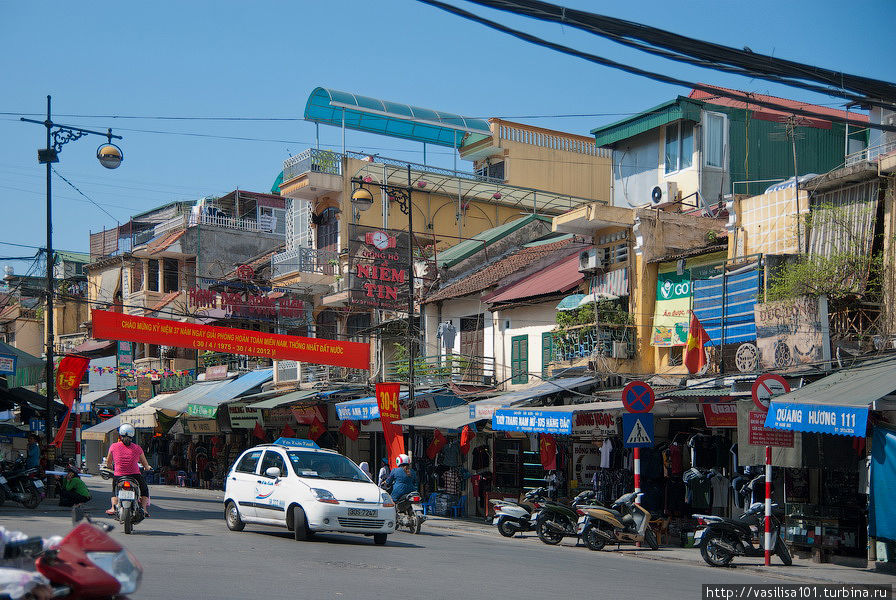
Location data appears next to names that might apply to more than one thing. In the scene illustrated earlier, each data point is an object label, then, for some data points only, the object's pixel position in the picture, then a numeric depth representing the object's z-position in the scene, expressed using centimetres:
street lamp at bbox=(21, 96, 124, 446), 2545
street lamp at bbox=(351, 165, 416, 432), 2633
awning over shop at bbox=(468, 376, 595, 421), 2247
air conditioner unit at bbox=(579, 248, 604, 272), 2511
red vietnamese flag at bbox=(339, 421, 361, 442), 3066
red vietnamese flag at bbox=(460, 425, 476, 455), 2406
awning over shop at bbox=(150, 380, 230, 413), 3891
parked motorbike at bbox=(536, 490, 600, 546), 1895
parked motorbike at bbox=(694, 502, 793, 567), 1549
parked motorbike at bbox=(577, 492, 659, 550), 1794
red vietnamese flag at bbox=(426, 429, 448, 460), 2680
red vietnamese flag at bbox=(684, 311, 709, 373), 2170
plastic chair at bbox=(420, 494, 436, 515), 2733
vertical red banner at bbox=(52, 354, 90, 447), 2883
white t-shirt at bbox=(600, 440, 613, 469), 2253
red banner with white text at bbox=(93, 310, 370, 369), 2503
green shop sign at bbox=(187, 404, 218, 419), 3516
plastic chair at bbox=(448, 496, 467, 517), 2708
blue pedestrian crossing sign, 1756
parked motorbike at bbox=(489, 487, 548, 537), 2025
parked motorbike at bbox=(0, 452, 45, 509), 2255
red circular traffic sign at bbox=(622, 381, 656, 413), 1731
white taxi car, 1579
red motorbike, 616
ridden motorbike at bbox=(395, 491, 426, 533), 1950
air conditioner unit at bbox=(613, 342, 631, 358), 2403
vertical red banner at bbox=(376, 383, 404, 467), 2583
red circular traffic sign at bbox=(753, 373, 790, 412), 1505
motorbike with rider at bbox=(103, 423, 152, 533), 1554
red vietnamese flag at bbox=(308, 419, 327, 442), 3472
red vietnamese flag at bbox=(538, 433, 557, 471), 2309
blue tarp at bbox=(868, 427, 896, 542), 1411
